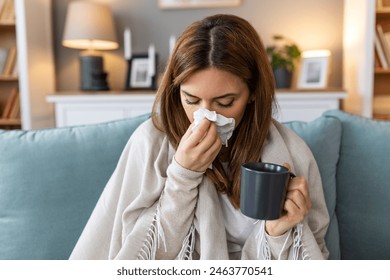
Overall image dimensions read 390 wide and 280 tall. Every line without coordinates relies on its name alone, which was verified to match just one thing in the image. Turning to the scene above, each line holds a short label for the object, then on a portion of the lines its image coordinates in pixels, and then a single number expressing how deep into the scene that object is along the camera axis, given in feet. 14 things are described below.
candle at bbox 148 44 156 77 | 9.32
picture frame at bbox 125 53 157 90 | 9.70
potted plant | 8.93
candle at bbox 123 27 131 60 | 9.35
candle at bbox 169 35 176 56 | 9.04
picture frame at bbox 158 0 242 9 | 9.69
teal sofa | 3.42
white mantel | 8.12
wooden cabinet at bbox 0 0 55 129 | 8.85
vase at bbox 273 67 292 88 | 9.02
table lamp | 8.91
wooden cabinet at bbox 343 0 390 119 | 8.17
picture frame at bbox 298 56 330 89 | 9.02
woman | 2.74
